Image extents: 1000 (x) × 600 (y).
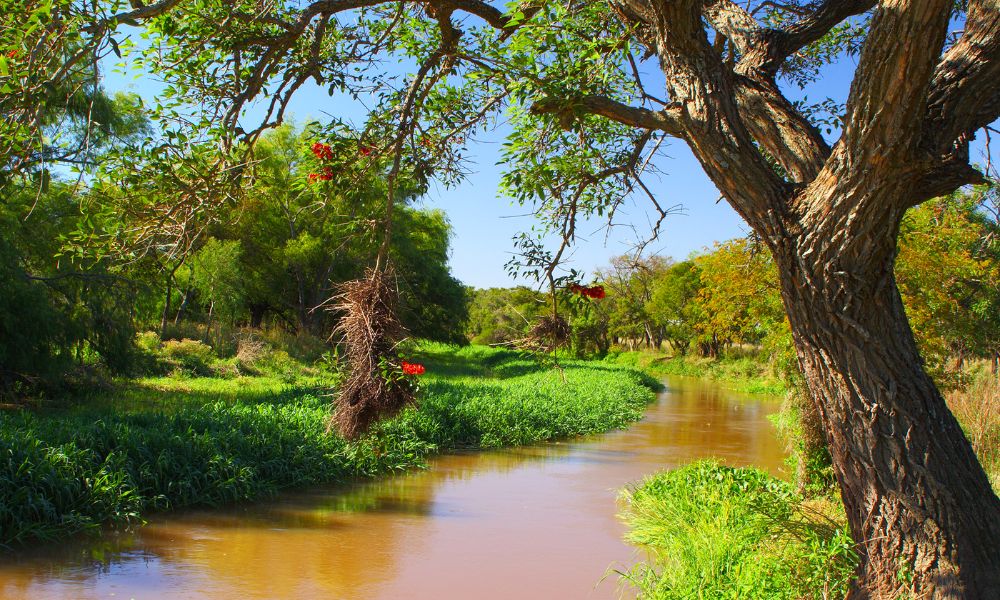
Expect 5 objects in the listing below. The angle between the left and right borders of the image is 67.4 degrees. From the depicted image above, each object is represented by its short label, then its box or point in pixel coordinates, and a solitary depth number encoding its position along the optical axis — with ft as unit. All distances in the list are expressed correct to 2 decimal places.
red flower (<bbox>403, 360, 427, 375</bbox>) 15.95
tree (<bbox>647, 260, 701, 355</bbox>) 115.03
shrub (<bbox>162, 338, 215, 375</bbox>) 55.93
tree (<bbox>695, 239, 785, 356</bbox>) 34.40
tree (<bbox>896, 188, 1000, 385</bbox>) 32.01
